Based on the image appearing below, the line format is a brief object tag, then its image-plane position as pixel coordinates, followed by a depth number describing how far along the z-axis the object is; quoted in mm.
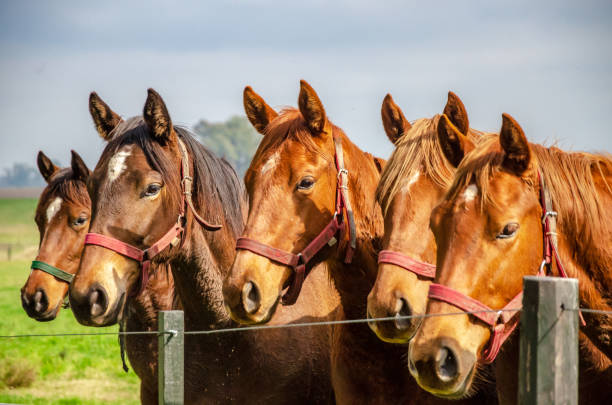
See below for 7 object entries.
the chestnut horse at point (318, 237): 7543
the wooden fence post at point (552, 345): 4734
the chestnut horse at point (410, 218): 6820
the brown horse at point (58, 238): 11766
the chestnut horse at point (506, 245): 5711
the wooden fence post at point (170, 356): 6668
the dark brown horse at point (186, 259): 8469
